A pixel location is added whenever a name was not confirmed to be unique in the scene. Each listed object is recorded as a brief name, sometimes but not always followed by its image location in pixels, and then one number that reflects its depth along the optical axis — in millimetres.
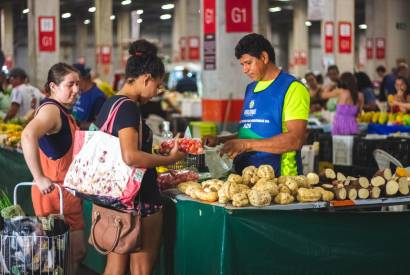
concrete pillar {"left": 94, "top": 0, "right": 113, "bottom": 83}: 37281
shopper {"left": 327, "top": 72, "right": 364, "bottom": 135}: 12867
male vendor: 5703
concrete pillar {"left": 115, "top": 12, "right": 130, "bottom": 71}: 41219
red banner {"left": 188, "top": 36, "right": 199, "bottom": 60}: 38534
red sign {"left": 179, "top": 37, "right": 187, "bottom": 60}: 40462
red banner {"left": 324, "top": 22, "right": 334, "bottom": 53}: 22125
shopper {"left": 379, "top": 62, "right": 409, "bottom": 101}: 20625
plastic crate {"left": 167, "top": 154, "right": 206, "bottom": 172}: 6887
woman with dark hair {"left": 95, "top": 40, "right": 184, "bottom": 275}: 5070
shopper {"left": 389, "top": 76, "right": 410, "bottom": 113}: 13359
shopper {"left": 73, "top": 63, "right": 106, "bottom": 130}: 9734
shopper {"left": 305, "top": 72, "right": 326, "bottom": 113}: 17125
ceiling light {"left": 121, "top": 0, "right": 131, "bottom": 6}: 46347
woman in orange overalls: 5820
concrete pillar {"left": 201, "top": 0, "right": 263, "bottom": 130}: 13641
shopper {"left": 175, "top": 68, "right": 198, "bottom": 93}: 28062
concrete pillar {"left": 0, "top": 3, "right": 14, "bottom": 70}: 46409
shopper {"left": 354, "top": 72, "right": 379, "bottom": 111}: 17438
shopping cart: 5254
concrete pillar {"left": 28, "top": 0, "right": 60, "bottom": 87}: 20016
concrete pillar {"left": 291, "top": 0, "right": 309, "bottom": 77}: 46422
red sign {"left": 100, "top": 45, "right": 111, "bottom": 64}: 37469
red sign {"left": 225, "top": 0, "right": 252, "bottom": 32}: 13500
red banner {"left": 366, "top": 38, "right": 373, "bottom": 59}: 30609
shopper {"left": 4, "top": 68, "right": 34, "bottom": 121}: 13812
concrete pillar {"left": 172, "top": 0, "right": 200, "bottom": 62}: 40781
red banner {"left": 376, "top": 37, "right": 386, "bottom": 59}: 29891
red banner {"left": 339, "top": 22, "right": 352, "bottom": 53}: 21344
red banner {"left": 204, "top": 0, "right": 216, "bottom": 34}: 13898
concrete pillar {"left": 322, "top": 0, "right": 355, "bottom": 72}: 21453
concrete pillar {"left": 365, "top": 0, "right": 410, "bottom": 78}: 29547
